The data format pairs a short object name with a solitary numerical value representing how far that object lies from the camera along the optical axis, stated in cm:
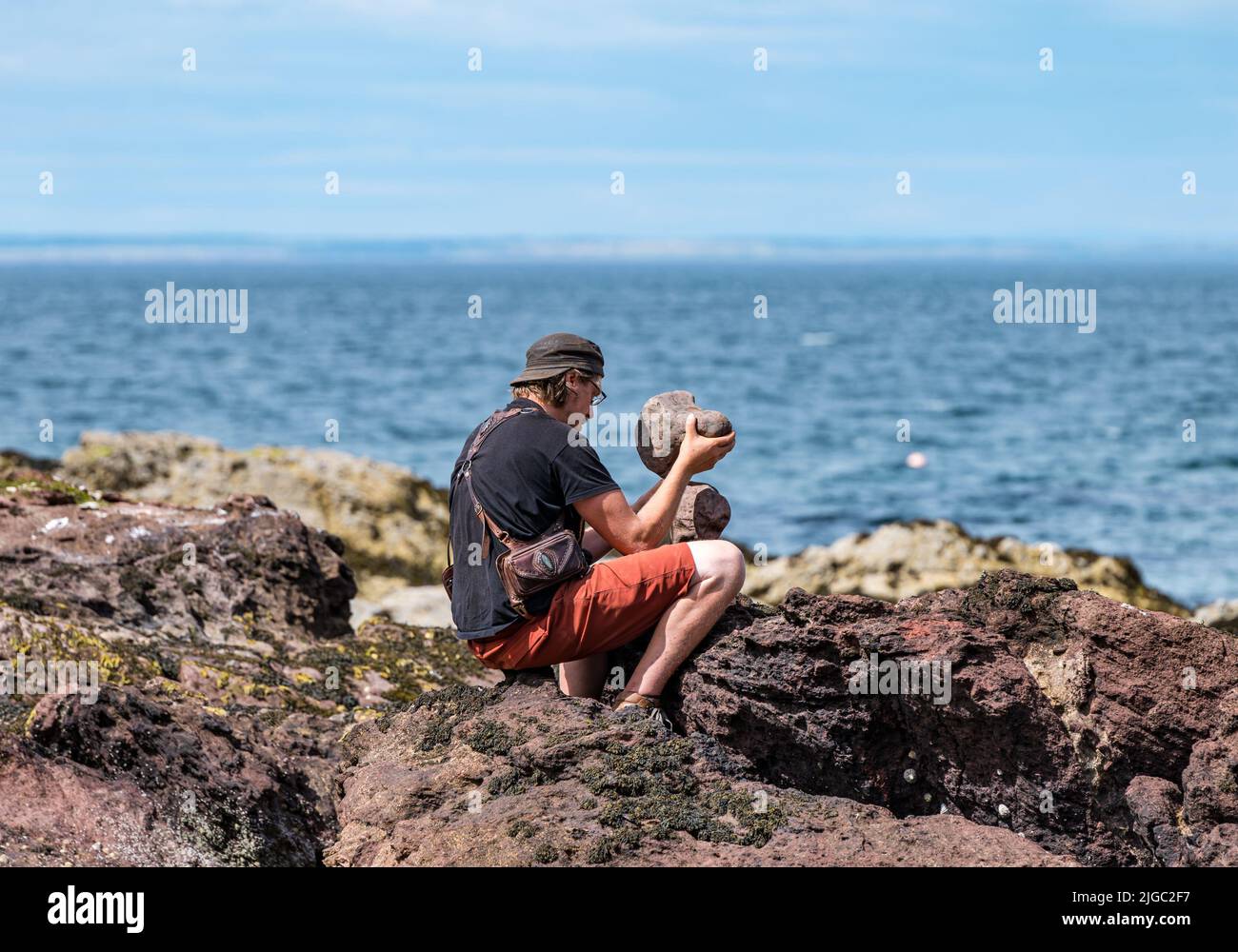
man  706
